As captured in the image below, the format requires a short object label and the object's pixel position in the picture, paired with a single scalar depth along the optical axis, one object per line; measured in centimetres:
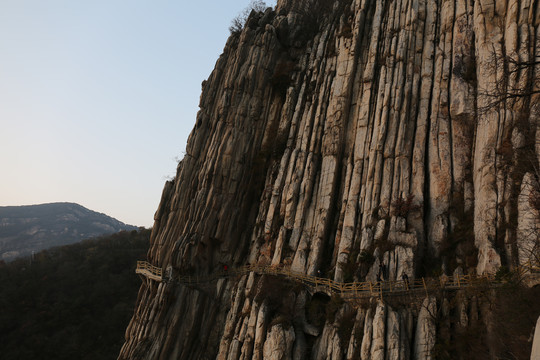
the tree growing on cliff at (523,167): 1988
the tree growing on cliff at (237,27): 4618
